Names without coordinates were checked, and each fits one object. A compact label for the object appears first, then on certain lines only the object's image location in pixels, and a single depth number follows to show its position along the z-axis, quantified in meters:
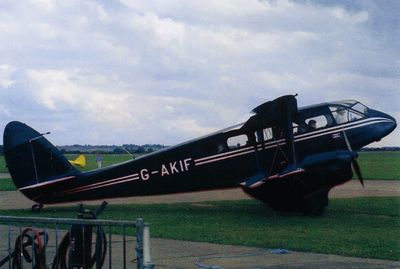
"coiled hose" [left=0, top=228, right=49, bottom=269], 8.56
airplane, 18.86
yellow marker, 48.09
